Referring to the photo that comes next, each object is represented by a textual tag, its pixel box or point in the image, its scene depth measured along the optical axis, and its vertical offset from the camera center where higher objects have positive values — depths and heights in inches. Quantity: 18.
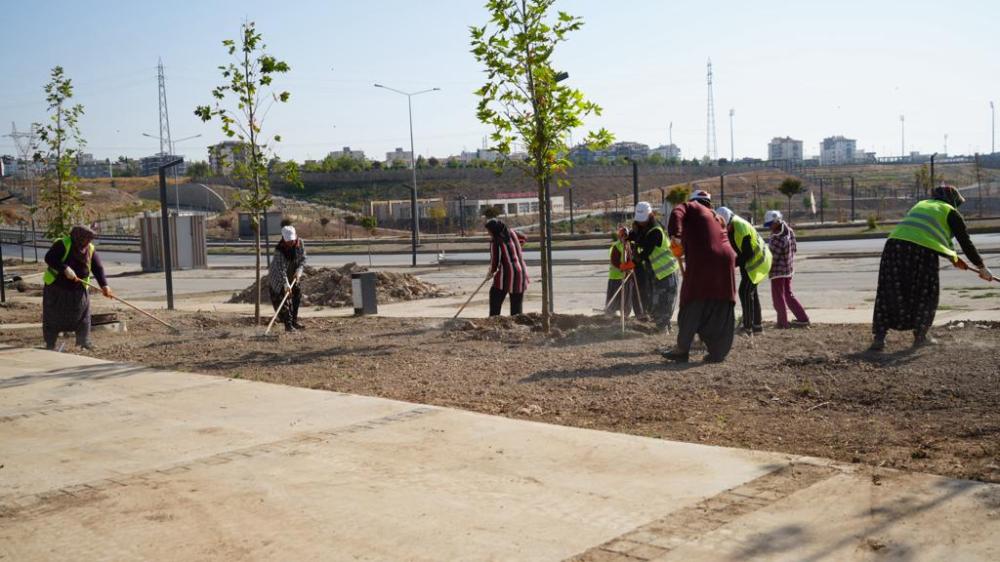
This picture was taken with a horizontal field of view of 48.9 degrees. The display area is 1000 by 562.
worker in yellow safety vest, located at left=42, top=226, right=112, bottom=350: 536.7 -24.3
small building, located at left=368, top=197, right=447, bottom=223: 2811.5 +40.8
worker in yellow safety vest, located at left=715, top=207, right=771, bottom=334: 486.3 -23.0
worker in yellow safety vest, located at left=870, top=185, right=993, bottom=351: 403.5 -22.7
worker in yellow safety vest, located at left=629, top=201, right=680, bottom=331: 506.0 -21.9
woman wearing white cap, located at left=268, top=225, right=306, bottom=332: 588.7 -24.0
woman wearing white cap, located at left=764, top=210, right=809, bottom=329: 509.0 -28.2
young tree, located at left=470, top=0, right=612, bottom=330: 486.0 +56.1
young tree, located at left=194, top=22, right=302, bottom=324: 584.1 +49.3
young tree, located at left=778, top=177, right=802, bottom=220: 2004.2 +43.8
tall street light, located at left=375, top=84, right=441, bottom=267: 1790.6 +27.8
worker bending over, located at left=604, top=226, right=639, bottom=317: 567.5 -27.4
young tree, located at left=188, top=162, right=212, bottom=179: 3905.0 +226.5
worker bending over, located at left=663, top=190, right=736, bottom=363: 403.2 -27.4
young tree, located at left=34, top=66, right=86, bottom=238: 904.3 +51.2
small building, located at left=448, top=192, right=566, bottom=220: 2774.6 +41.6
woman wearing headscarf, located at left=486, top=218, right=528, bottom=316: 598.2 -25.4
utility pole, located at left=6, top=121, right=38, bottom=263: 959.8 +92.5
